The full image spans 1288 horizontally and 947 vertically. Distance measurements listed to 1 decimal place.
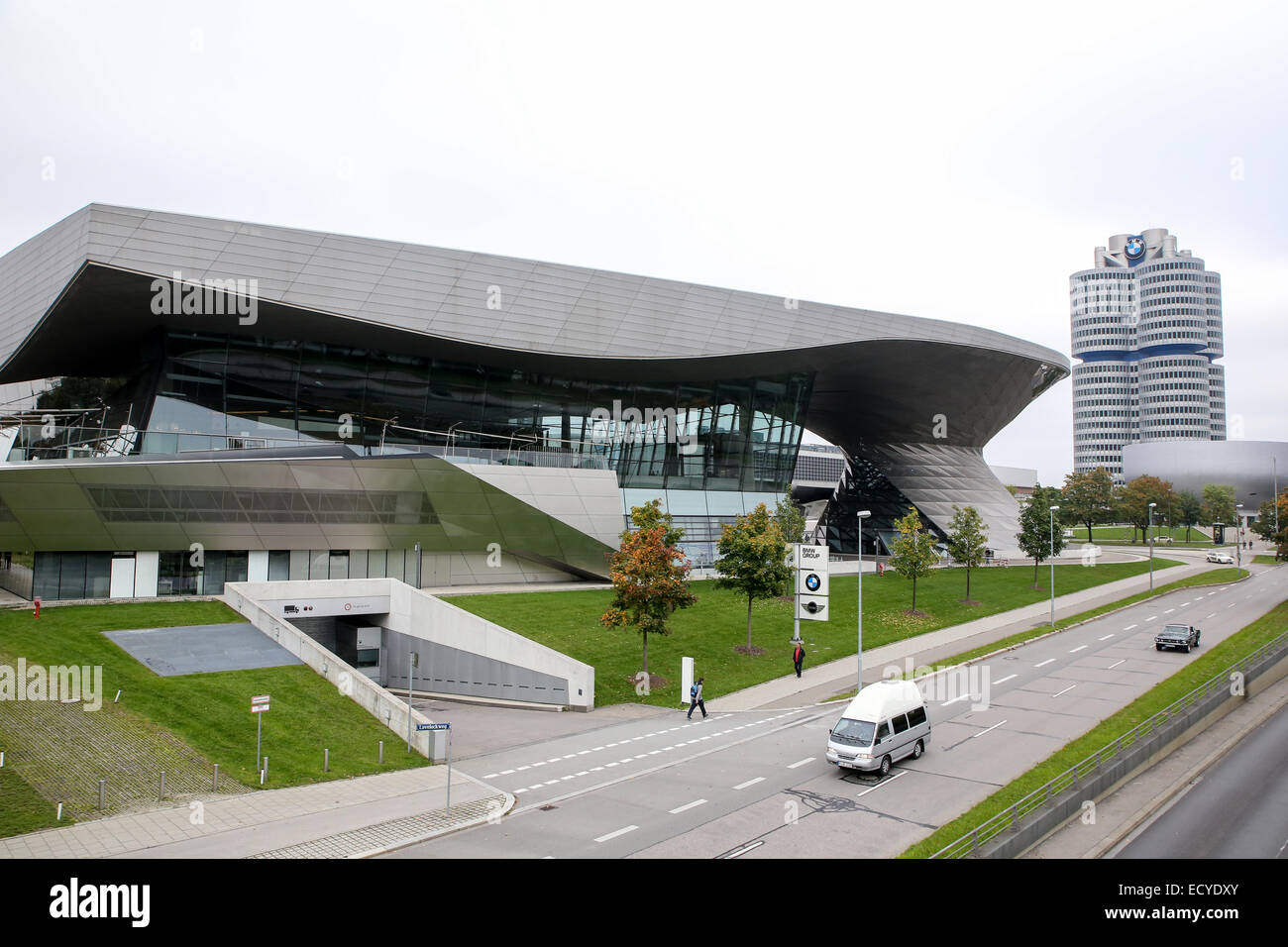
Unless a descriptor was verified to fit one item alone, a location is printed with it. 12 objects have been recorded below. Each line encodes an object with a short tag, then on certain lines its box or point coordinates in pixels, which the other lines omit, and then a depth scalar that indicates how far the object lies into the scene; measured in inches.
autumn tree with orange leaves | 1033.5
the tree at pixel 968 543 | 1716.3
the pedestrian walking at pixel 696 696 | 896.3
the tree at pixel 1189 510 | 3836.1
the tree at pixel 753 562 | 1194.0
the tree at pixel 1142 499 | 3585.1
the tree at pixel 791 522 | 1770.4
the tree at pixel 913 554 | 1533.0
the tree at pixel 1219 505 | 3708.2
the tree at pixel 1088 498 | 3358.8
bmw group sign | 1013.2
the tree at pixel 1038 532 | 1831.9
